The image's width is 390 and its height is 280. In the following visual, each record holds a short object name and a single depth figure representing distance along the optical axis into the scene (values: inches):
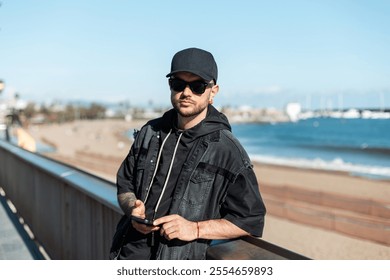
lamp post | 259.9
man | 53.7
